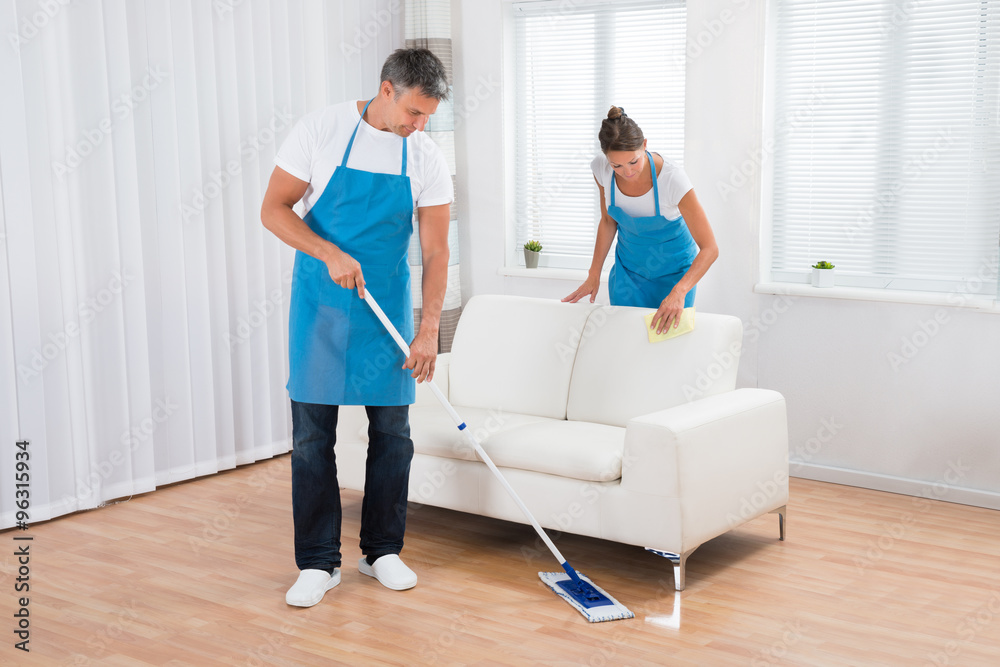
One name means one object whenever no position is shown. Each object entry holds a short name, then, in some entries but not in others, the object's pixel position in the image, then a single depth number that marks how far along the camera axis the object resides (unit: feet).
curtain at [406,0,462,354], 14.99
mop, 8.45
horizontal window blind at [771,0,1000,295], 11.43
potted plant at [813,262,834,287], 12.34
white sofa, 8.96
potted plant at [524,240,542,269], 15.05
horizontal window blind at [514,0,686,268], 13.97
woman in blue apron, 10.31
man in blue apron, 8.44
